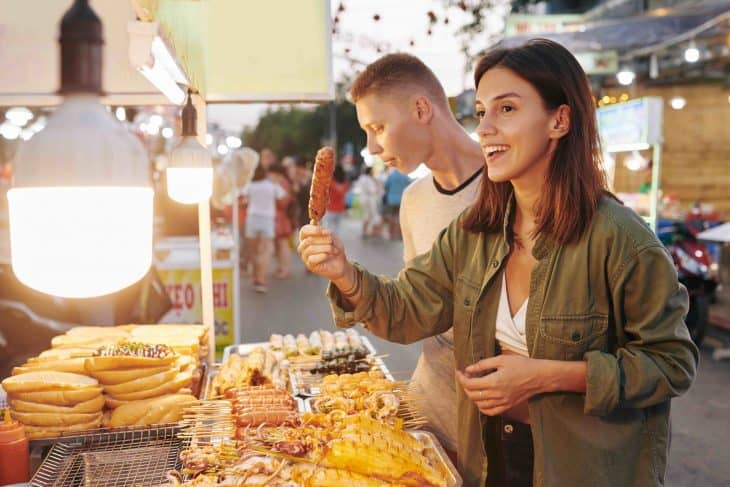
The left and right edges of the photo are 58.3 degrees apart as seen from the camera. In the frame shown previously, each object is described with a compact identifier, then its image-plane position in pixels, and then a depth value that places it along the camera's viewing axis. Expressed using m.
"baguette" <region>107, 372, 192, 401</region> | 3.10
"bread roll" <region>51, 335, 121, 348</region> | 3.67
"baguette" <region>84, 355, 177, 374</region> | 3.10
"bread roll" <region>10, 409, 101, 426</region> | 2.87
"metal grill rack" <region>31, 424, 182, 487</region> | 2.59
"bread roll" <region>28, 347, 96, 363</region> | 3.33
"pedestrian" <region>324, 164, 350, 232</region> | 18.77
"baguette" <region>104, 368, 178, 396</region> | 3.09
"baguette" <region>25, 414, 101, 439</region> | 2.84
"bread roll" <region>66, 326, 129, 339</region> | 3.86
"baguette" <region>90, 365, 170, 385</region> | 3.10
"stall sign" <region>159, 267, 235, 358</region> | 8.24
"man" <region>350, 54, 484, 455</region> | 3.54
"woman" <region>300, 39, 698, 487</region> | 2.17
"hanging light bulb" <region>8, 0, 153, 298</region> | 1.16
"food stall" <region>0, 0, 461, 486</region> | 2.49
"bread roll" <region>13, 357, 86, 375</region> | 3.15
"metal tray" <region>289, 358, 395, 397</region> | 3.62
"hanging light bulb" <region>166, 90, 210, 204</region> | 3.67
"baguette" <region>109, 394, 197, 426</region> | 3.00
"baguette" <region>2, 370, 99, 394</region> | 2.92
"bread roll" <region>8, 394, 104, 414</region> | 2.89
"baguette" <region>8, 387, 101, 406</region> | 2.90
